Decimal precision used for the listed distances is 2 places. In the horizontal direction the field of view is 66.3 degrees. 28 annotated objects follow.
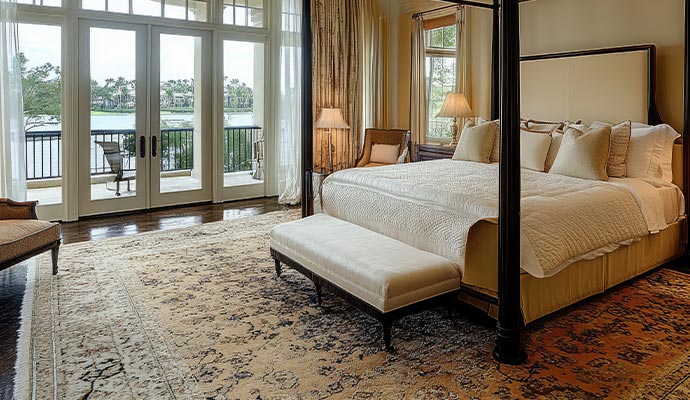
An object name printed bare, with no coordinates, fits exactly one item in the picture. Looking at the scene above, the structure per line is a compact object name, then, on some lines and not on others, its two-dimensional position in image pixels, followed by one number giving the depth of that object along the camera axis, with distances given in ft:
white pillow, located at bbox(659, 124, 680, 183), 14.19
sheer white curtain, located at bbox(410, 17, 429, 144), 22.91
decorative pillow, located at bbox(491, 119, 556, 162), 16.28
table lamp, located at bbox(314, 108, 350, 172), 23.50
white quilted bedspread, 10.28
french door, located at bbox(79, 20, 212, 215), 19.81
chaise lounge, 11.67
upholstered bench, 9.30
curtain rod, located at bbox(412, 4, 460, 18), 21.29
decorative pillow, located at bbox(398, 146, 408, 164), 21.71
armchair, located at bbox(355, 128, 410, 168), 22.27
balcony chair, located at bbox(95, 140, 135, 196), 20.33
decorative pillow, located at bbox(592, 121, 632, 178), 14.12
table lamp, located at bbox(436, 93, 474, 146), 20.02
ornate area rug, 8.09
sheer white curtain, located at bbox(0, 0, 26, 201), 16.79
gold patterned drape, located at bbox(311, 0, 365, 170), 24.16
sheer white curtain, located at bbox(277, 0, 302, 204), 23.50
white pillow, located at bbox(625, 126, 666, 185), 13.99
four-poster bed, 8.66
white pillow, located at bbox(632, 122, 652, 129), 14.73
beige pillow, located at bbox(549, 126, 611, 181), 13.58
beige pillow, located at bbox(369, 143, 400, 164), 22.34
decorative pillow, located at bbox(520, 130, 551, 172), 15.39
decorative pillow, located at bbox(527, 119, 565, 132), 16.33
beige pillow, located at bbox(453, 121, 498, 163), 16.90
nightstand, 20.66
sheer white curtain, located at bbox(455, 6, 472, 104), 20.75
